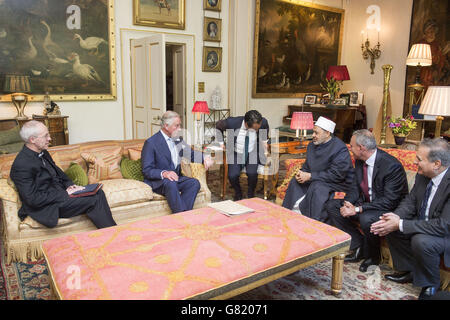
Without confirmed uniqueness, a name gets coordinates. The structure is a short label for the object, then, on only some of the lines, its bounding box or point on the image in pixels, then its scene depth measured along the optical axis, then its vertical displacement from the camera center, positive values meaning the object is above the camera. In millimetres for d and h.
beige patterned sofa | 3285 -1169
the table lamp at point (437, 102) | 3646 -59
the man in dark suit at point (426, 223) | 2693 -982
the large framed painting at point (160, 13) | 6648 +1459
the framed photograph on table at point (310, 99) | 9273 -126
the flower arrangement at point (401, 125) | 4824 -393
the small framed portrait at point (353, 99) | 9242 -110
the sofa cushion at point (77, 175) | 3875 -888
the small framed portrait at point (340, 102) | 8820 -182
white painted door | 5934 +134
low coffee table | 1974 -1016
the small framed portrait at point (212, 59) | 7648 +699
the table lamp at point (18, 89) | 5363 +7
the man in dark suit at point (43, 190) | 3223 -910
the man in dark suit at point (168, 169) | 3975 -866
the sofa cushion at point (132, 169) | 4309 -917
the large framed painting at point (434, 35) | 7535 +1274
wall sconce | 8961 +1045
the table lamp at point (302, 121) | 5402 -397
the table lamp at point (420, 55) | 7078 +776
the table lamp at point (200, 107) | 6461 -258
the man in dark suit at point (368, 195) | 3299 -920
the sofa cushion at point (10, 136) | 5020 -639
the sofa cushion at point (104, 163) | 4160 -829
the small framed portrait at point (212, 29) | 7516 +1299
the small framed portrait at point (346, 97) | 9099 -63
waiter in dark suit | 5043 -779
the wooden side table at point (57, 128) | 5719 -593
